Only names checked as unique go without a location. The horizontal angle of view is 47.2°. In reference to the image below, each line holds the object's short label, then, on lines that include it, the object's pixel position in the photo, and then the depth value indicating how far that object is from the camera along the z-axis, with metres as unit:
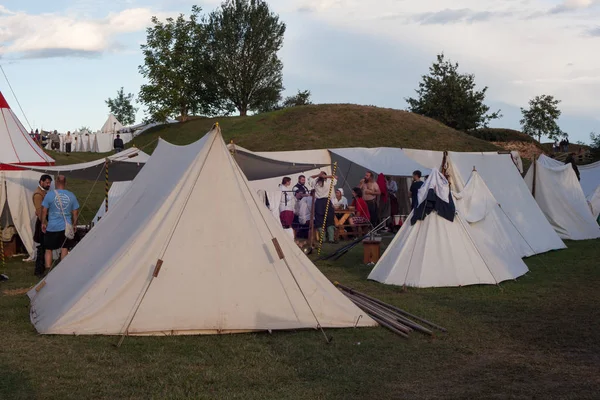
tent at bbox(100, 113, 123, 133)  49.70
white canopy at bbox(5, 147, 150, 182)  14.25
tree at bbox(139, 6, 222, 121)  51.09
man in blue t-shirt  11.12
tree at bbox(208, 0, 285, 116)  55.09
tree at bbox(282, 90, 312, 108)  64.81
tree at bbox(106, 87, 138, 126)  74.81
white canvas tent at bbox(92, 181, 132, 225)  19.12
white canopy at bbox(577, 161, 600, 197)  25.55
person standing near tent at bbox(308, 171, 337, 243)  16.56
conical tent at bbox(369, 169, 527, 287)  10.64
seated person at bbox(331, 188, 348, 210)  19.05
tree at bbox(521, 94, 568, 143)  52.16
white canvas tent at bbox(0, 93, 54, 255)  14.53
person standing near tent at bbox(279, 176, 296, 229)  17.23
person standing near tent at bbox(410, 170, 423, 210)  11.44
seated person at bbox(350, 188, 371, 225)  18.66
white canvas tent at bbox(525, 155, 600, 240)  18.41
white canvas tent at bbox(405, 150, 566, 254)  15.66
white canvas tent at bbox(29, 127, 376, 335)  7.21
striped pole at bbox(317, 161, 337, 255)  15.52
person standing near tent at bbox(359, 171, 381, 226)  18.85
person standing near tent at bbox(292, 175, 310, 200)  17.33
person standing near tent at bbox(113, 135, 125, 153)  38.62
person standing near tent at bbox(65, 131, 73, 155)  42.22
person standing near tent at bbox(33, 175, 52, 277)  11.52
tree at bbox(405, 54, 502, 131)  48.94
